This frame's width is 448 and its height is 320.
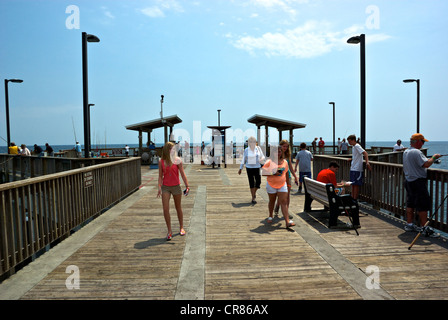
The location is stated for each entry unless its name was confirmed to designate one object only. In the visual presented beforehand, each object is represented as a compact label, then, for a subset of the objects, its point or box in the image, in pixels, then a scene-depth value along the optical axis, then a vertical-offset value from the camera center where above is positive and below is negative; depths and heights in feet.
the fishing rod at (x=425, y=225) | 18.06 -4.79
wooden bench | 20.85 -3.99
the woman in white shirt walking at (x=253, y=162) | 29.09 -1.60
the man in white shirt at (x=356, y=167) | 26.05 -2.00
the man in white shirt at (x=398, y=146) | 67.19 -0.90
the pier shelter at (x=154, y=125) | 84.94 +5.83
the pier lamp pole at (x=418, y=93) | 76.67 +11.73
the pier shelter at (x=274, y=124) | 77.30 +5.12
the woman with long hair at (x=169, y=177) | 18.72 -1.81
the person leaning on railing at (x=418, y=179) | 19.01 -2.27
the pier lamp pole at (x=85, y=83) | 37.45 +7.58
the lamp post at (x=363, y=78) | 37.60 +7.56
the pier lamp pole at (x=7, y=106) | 73.00 +9.87
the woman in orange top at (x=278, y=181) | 21.21 -2.44
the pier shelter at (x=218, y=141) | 73.72 +0.97
